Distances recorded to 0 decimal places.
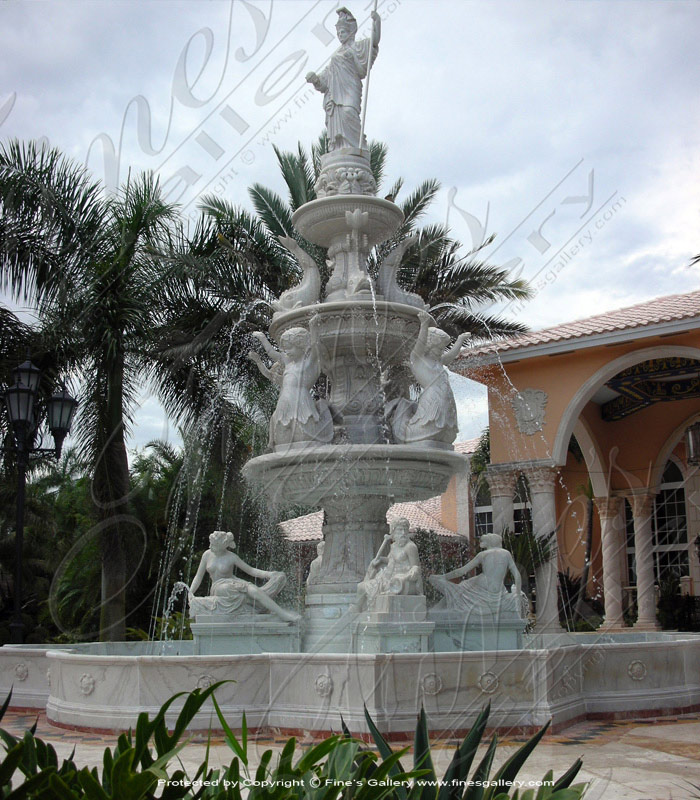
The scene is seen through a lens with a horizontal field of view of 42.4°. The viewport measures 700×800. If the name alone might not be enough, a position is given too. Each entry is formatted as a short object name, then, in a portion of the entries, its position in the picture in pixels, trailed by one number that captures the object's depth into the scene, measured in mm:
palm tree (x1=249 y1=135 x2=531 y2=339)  16641
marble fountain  6668
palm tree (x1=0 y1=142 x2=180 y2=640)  12250
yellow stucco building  15672
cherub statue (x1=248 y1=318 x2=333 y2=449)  8812
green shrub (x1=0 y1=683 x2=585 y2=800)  2250
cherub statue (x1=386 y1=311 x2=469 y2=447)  8859
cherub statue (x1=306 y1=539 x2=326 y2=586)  9081
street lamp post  9125
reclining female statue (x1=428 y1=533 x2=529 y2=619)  8383
